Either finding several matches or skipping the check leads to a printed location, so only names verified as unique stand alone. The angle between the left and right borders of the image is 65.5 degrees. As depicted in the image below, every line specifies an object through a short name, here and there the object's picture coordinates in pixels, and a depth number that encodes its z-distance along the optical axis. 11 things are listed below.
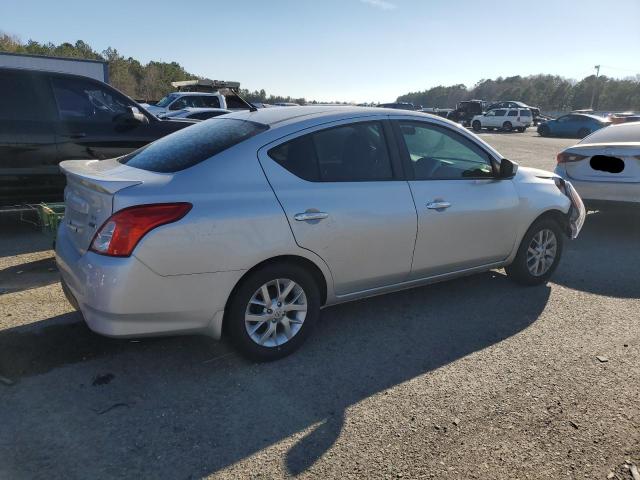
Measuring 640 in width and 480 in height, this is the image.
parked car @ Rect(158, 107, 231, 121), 14.90
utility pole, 82.06
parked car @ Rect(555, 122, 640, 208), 6.41
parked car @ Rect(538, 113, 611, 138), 31.77
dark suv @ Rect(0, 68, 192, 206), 5.75
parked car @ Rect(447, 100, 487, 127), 41.81
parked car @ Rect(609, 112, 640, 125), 26.19
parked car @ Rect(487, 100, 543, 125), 39.38
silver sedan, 2.83
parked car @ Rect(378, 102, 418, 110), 36.41
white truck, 19.55
